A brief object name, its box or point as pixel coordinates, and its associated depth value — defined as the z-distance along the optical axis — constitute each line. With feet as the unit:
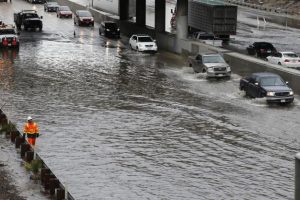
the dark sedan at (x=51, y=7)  327.37
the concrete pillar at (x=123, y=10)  260.62
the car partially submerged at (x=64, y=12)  300.40
